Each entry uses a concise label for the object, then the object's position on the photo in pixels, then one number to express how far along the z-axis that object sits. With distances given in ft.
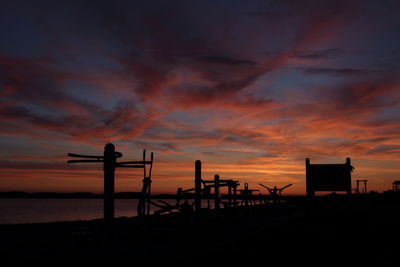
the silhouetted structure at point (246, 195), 119.24
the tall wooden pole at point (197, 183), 73.36
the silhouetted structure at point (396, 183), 260.52
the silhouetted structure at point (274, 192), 166.85
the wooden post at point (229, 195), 95.87
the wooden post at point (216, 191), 85.05
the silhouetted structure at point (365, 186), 323.08
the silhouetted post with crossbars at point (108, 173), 48.70
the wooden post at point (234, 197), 109.93
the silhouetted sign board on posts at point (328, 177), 80.48
